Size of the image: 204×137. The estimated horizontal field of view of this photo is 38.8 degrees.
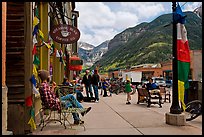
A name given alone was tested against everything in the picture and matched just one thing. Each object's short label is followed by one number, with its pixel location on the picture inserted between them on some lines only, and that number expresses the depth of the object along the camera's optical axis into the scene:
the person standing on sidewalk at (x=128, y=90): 15.45
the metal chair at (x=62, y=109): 7.66
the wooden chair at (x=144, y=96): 13.29
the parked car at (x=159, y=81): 37.61
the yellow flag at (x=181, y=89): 8.46
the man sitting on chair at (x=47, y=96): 7.56
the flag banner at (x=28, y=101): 6.90
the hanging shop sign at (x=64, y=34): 10.52
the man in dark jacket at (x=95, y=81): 16.44
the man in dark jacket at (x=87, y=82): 16.86
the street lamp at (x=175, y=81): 8.30
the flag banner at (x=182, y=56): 8.46
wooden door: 6.91
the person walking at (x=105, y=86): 22.30
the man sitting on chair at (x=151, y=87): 14.25
